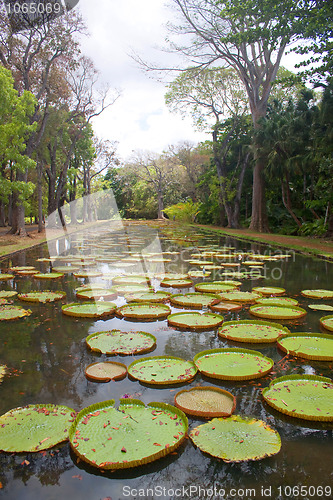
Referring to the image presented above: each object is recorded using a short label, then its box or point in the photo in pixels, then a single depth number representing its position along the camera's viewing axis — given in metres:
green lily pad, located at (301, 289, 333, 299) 4.75
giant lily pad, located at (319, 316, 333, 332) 3.37
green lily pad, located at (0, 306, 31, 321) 3.69
